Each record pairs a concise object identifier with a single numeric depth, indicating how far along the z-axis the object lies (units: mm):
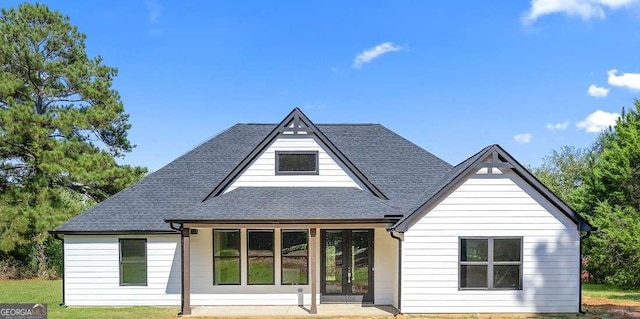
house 11094
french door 12375
